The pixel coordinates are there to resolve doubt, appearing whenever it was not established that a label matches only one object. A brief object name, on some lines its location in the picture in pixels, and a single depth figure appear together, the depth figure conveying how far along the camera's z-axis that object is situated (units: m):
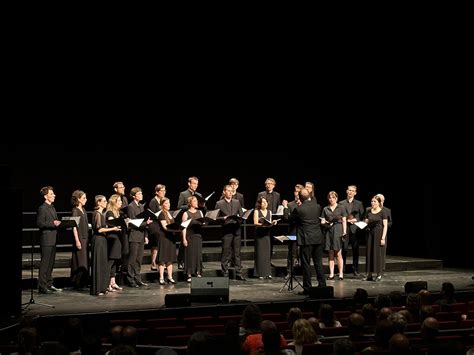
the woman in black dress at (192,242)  13.78
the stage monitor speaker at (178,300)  11.25
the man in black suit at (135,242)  13.36
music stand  13.23
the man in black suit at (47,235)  12.38
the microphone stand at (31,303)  11.26
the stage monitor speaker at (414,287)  11.61
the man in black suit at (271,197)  15.13
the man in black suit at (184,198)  14.73
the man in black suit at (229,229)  14.38
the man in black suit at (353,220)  14.91
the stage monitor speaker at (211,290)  11.56
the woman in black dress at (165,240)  13.63
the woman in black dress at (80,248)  12.72
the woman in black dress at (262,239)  14.26
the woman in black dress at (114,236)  12.62
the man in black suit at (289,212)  14.65
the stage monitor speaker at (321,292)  12.05
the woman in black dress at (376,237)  14.47
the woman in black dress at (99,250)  12.44
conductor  13.06
